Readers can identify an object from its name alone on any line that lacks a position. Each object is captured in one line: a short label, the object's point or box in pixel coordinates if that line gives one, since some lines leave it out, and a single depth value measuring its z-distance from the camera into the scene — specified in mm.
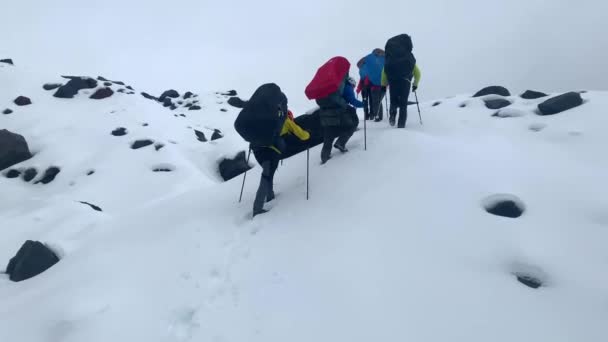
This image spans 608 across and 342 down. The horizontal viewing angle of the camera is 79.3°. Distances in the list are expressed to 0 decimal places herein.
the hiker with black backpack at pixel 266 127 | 6832
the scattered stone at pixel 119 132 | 22750
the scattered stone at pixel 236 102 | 40450
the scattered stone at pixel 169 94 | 46988
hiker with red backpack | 7820
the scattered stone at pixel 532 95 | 12469
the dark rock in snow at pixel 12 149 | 19609
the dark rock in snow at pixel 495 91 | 13883
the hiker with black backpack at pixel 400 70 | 9594
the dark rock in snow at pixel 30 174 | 18938
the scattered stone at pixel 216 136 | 26372
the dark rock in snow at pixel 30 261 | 7758
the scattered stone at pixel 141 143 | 21312
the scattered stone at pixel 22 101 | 26344
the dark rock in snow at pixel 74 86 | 28219
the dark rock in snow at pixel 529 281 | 4467
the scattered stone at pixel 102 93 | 28547
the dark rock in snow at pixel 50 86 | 29656
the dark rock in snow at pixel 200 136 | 25773
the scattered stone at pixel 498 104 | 12038
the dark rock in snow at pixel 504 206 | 5824
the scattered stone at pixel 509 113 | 10720
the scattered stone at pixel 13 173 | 19052
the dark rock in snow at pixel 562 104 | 10336
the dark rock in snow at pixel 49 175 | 18672
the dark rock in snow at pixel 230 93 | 44344
